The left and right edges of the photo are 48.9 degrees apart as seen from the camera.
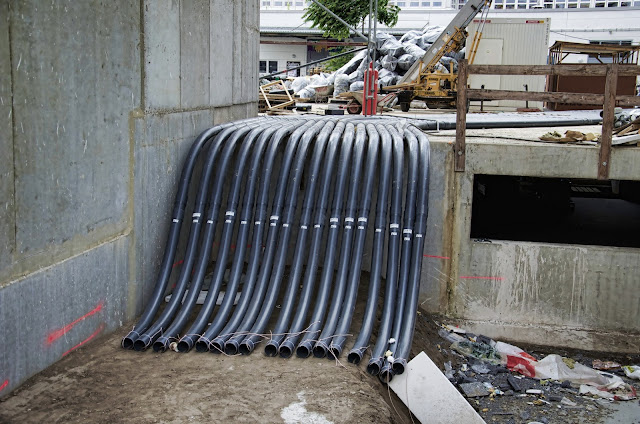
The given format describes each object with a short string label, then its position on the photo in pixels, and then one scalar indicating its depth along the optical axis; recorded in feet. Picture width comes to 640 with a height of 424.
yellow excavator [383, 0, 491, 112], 61.05
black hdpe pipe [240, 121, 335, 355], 21.58
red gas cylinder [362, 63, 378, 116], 48.49
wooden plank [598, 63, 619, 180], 27.17
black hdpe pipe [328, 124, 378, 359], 21.15
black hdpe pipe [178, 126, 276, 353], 21.63
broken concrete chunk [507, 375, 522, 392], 24.62
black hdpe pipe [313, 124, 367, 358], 20.90
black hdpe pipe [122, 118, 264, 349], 21.35
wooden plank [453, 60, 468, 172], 27.76
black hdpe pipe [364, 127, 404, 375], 21.26
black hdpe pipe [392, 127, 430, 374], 20.88
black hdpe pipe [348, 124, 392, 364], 21.92
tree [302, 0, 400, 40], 91.71
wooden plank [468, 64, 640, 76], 27.35
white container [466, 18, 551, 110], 65.51
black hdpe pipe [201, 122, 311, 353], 20.54
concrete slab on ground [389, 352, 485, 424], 19.20
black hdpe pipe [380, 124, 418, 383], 22.48
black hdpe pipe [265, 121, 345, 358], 20.63
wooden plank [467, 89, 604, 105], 27.66
